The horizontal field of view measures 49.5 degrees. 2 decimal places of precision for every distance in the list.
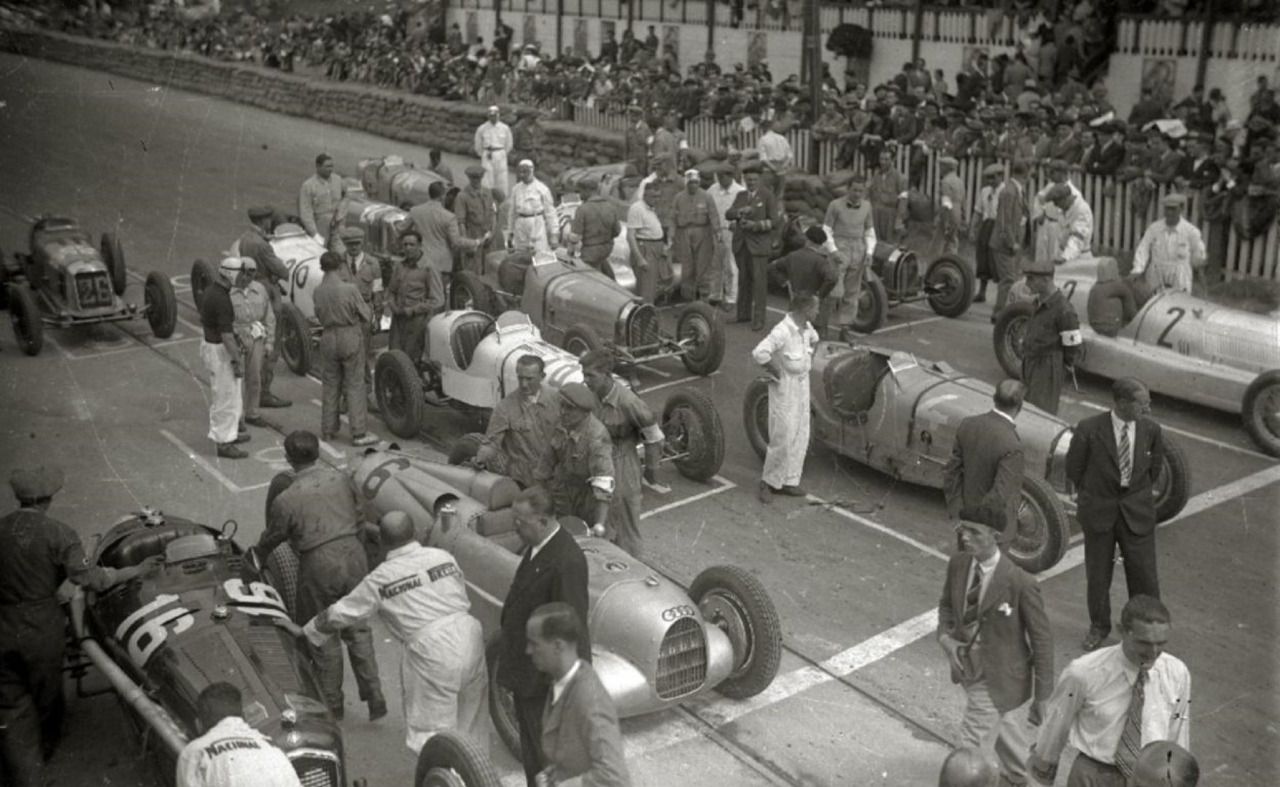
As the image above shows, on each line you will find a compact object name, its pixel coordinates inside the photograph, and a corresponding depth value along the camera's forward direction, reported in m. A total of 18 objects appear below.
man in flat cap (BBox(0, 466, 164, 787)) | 7.53
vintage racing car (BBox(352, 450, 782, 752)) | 7.71
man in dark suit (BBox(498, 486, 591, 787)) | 6.71
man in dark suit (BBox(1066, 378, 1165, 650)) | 8.67
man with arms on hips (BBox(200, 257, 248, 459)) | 12.29
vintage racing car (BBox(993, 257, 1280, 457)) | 12.61
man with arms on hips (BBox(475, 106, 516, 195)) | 22.92
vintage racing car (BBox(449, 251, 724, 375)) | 14.09
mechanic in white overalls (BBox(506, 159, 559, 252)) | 17.03
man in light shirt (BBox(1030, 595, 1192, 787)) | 5.81
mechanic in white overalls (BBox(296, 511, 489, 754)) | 7.11
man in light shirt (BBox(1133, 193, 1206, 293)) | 14.23
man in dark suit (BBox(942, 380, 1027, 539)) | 8.83
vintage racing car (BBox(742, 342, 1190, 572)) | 10.70
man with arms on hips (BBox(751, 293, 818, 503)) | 11.16
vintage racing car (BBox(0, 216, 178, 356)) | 15.29
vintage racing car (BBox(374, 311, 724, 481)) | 11.87
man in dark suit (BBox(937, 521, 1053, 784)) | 6.76
